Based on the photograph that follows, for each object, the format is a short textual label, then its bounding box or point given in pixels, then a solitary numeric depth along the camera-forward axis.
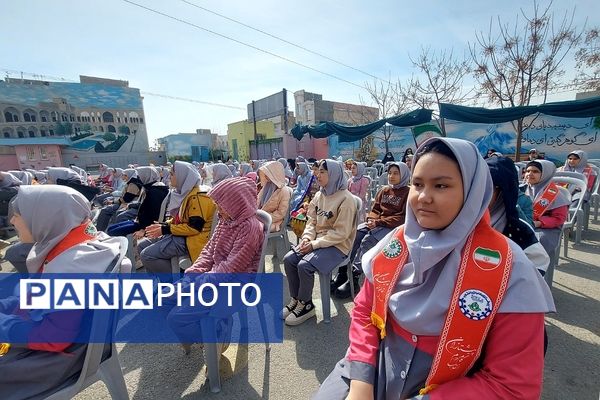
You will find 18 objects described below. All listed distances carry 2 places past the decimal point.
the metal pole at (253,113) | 23.59
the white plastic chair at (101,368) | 1.37
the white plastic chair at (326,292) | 2.69
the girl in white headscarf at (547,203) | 2.92
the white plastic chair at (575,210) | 3.79
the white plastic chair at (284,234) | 3.76
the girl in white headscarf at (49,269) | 1.29
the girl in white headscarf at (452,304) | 0.93
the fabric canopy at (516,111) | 5.82
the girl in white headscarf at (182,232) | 2.96
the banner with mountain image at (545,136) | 8.06
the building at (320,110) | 32.91
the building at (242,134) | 29.61
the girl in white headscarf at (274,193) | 3.93
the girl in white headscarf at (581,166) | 5.11
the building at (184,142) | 41.22
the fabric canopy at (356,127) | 8.20
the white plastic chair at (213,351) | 1.86
